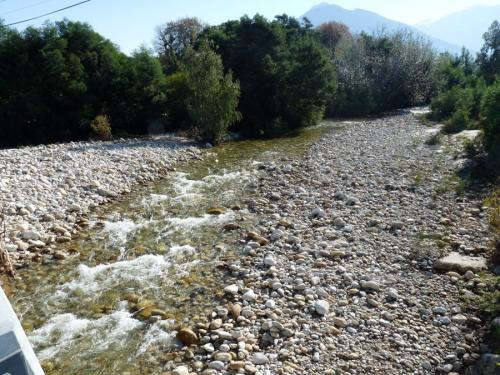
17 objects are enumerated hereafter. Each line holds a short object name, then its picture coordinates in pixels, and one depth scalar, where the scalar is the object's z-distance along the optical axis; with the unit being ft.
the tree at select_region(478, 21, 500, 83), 92.84
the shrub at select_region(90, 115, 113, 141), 49.03
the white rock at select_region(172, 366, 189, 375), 13.03
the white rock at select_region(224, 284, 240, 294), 17.44
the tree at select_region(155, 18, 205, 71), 110.32
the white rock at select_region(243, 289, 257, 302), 16.89
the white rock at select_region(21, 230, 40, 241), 22.54
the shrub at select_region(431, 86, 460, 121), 63.46
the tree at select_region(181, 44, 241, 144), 47.75
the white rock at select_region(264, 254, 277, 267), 19.69
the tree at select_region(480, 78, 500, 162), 32.37
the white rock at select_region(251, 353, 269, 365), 13.38
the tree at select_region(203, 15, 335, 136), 59.11
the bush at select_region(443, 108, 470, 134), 51.26
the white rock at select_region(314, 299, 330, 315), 15.81
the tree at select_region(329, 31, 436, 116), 76.07
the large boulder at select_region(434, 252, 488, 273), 18.21
